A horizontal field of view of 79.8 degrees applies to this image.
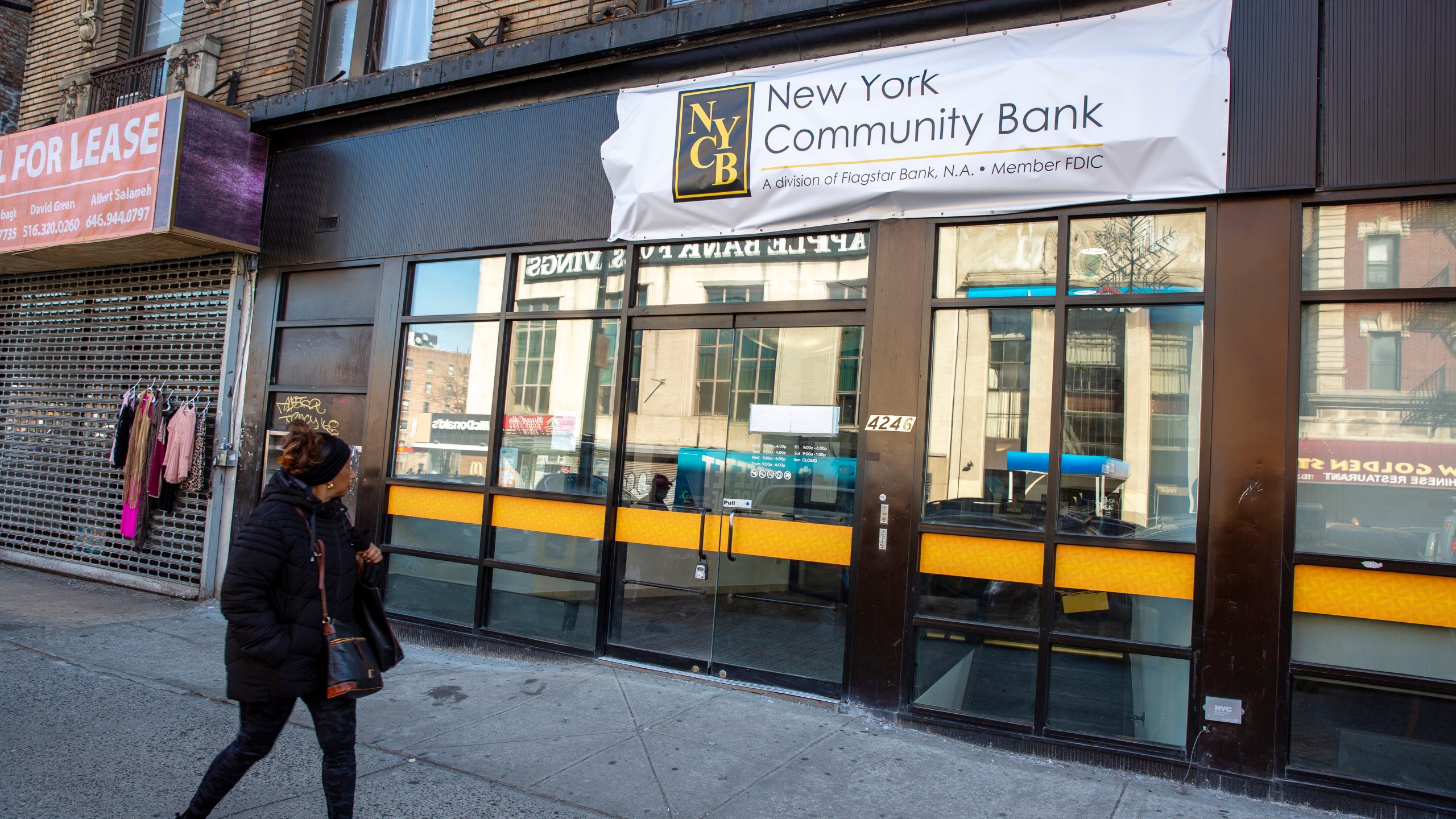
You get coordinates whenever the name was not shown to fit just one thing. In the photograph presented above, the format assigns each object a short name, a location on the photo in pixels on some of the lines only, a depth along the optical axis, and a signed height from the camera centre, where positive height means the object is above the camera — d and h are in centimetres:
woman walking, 331 -73
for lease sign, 847 +242
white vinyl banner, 508 +224
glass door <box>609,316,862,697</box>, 594 -31
